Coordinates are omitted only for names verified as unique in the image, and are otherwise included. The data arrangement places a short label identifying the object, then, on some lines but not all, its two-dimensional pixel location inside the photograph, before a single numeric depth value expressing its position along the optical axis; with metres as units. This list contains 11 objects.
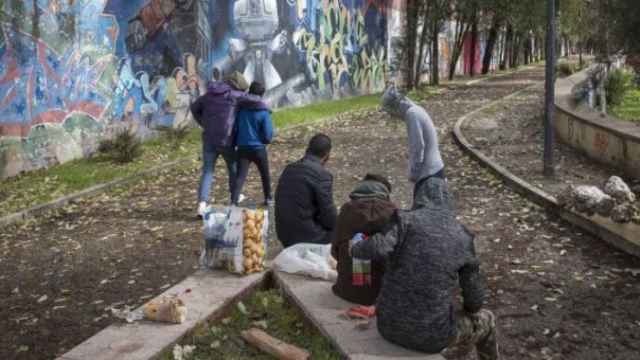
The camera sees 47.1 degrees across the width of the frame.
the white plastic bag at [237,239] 5.71
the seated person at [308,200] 6.07
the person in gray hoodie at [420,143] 6.64
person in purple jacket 8.52
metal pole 10.30
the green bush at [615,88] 17.98
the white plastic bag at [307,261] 5.68
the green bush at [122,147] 12.61
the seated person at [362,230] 4.87
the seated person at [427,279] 3.94
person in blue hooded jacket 8.62
